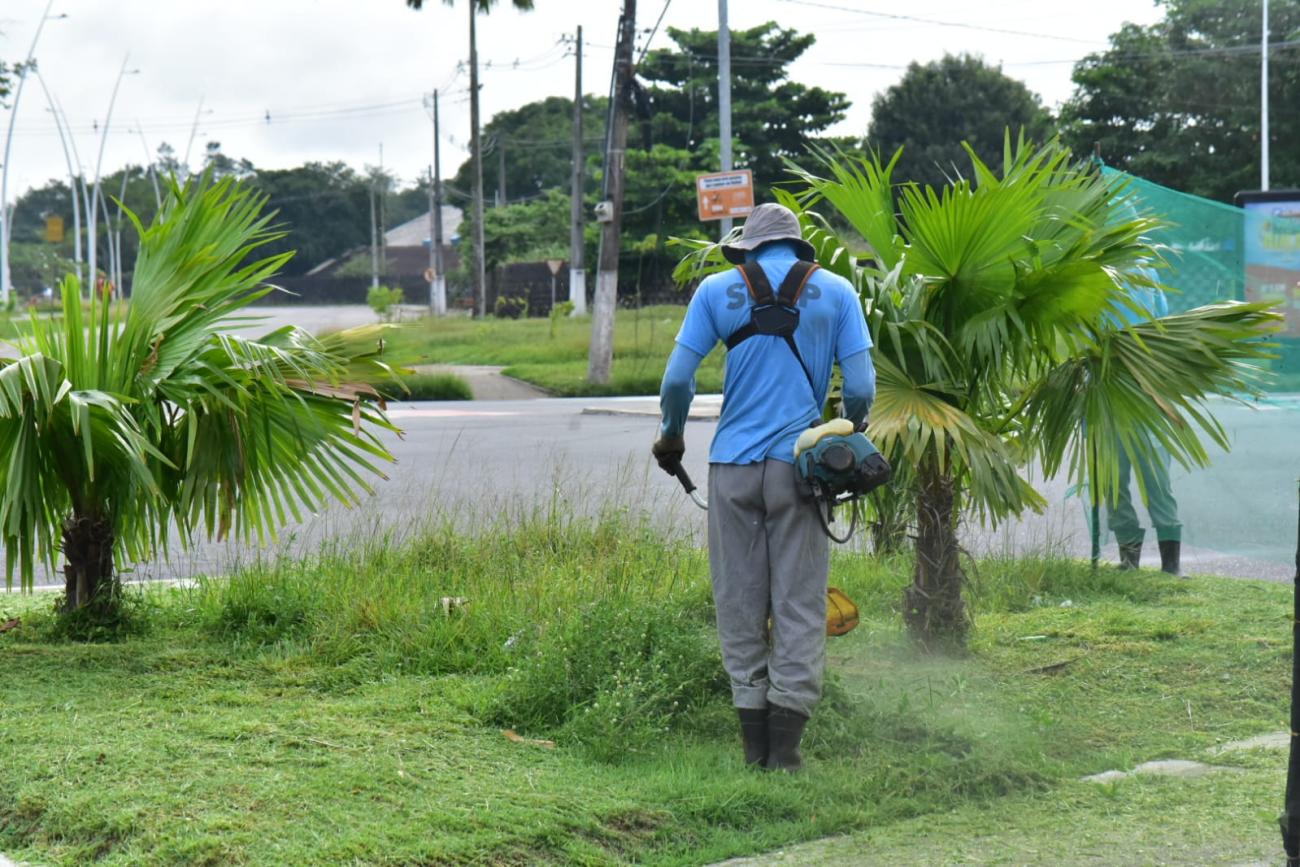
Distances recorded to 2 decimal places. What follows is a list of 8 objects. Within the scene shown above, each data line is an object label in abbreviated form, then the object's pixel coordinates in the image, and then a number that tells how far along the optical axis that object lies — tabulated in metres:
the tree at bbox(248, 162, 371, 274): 102.00
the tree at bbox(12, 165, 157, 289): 90.12
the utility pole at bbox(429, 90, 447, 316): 54.17
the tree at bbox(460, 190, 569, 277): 62.50
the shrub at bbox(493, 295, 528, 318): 49.36
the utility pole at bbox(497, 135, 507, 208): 73.50
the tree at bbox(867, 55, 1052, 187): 54.72
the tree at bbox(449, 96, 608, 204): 82.56
